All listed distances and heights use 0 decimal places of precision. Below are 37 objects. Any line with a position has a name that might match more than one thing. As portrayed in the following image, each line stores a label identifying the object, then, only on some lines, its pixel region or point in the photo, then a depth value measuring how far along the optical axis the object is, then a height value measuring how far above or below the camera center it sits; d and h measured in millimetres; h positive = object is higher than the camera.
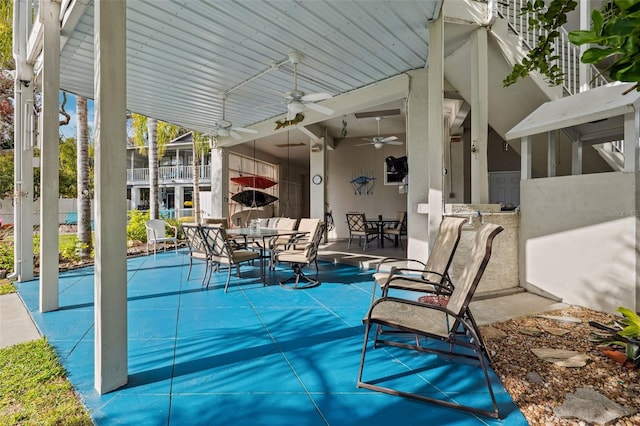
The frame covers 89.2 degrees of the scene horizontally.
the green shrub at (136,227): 9375 -485
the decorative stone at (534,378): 2244 -1192
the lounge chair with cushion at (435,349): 2033 -1072
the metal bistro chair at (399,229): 8492 -523
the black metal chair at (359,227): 8414 -464
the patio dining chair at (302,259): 4922 -753
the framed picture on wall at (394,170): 10642 +1319
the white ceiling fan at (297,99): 4802 +1685
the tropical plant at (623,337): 2420 -1100
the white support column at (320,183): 9906 +875
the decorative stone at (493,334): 2969 -1179
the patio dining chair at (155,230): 7648 -483
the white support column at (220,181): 10109 +915
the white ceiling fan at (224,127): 5914 +1567
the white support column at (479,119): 4902 +1375
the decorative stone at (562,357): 2473 -1181
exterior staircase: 5113 +2381
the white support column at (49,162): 3594 +545
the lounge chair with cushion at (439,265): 3113 -594
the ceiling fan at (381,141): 8560 +1826
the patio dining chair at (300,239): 5675 -576
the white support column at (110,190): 2045 +133
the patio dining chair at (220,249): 4740 -599
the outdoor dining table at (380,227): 8719 -476
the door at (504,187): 9086 +623
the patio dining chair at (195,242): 5211 -536
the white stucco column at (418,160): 5555 +857
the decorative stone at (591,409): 1853 -1191
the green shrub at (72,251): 6703 -839
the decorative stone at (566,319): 3397 -1179
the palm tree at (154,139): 9672 +2401
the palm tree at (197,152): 10876 +2088
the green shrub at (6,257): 5788 -841
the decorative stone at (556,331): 3075 -1182
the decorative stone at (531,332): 3062 -1183
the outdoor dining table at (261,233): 5199 -397
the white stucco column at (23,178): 4984 +513
